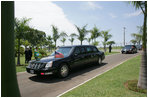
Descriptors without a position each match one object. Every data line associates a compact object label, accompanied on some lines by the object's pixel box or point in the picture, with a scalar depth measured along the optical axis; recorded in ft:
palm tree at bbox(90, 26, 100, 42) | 83.21
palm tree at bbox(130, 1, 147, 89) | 13.02
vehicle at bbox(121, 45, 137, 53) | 70.53
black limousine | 18.28
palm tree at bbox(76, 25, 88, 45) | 73.82
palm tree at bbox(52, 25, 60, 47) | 79.25
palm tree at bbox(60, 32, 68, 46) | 82.04
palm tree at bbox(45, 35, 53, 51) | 116.96
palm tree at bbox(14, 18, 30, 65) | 33.88
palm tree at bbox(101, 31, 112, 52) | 93.20
